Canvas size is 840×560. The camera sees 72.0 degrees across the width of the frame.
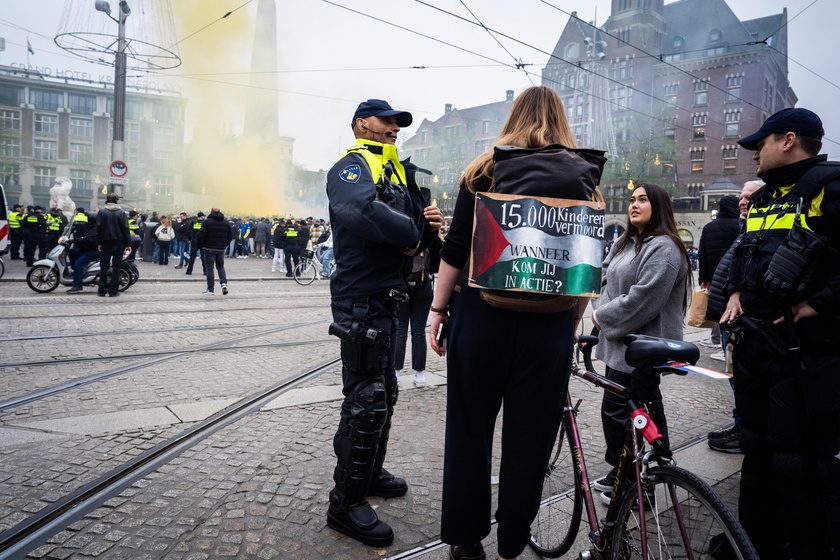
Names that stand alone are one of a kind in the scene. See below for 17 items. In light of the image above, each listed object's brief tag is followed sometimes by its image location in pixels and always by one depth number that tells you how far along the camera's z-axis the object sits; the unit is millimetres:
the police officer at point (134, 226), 19916
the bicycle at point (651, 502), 1832
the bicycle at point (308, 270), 17045
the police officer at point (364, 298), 2703
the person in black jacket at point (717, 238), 6016
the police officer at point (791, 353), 2408
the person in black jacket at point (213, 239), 12188
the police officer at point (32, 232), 16984
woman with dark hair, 3252
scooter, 11492
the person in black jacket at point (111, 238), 11258
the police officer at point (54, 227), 18156
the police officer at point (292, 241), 17700
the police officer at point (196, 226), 19266
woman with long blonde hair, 2182
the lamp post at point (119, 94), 16109
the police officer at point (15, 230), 18625
